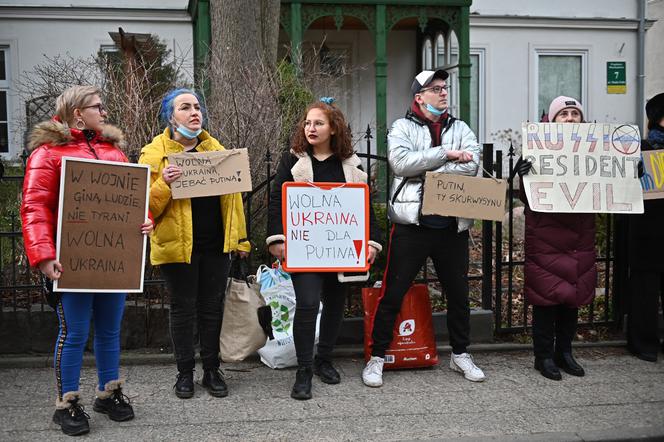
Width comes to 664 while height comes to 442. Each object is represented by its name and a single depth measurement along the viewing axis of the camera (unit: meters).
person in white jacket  4.68
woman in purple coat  4.88
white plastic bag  5.13
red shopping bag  5.07
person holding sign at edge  5.27
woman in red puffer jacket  3.68
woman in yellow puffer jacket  4.23
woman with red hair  4.52
